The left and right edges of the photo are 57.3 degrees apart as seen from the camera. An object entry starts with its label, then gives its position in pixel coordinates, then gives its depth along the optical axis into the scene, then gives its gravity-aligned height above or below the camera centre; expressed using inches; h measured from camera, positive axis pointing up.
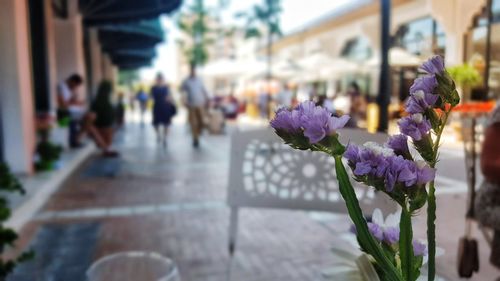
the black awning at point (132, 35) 428.5 +62.3
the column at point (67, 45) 356.2 +38.9
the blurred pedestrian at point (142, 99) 740.2 -8.5
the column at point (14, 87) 210.2 +4.2
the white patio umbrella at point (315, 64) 589.9 +35.6
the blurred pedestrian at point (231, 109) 650.8 -24.1
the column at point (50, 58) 296.0 +24.5
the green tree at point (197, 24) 879.1 +140.0
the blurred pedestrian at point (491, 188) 60.3 -14.4
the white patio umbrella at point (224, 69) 702.5 +36.9
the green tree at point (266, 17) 359.9 +64.4
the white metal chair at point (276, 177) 84.7 -16.2
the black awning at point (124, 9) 311.7 +62.3
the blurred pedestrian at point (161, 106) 383.6 -10.6
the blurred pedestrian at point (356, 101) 428.8 -10.5
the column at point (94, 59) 526.7 +44.3
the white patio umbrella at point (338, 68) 543.8 +27.8
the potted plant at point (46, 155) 235.0 -31.3
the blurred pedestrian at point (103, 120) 311.9 -17.4
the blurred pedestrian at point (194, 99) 372.8 -4.9
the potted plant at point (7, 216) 71.2 -21.0
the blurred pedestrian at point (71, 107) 315.9 -8.8
